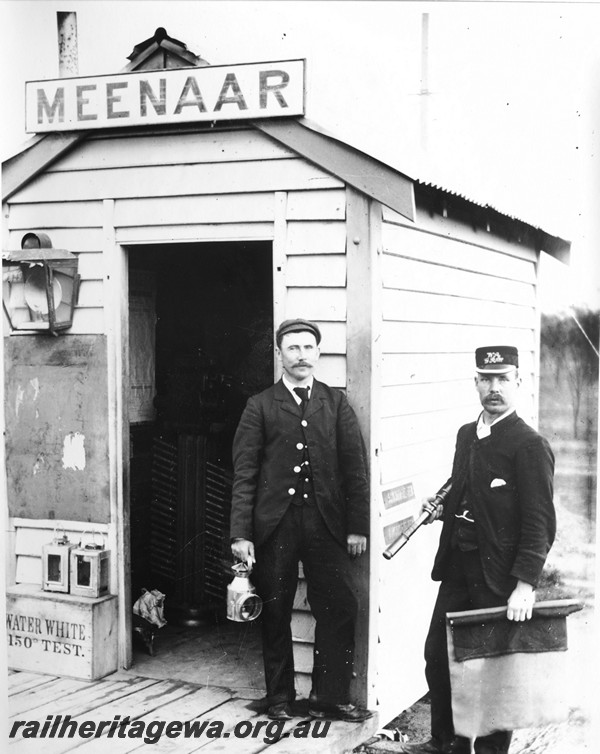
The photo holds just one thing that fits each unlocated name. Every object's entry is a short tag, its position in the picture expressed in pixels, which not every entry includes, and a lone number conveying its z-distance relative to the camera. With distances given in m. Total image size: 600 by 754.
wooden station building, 4.86
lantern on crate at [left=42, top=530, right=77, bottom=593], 5.43
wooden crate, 5.36
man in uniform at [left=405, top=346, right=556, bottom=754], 4.73
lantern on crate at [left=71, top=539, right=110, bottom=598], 5.39
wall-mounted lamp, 5.04
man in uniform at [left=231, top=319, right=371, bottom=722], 4.90
